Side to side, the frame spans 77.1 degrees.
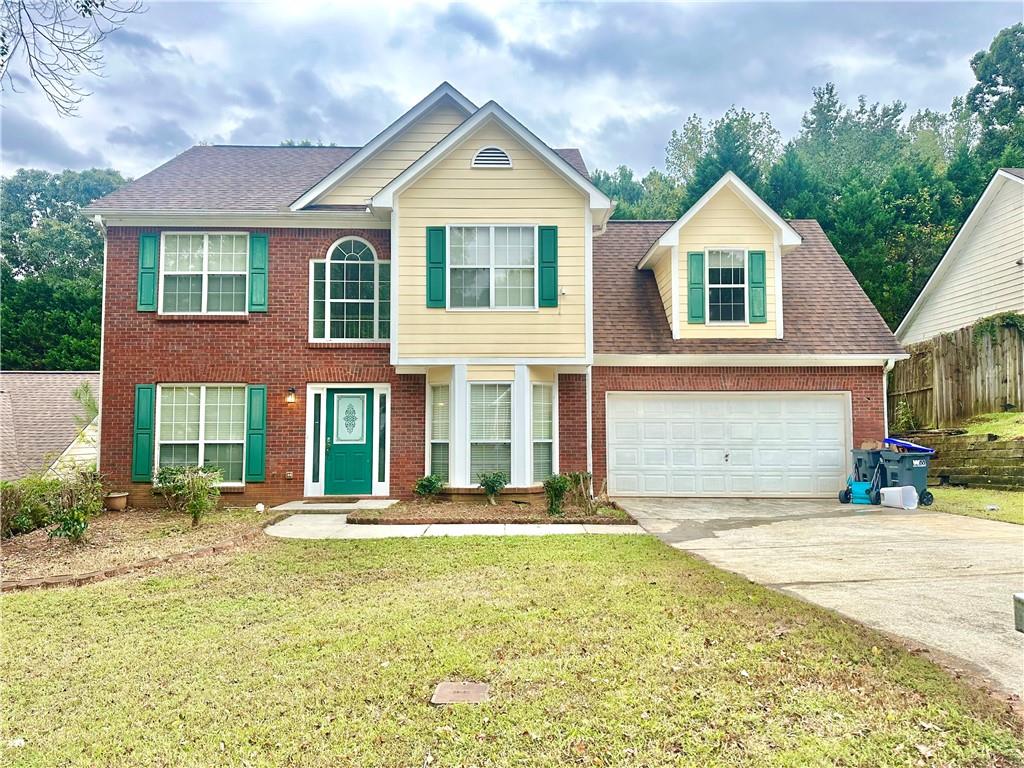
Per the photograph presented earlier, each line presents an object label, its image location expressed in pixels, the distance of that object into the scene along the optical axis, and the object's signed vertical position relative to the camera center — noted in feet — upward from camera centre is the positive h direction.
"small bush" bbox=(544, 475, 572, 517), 34.71 -3.91
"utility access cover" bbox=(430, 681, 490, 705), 11.82 -5.16
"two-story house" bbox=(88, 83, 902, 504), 39.60 +5.37
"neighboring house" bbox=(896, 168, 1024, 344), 54.49 +13.76
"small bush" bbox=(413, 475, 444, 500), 38.52 -4.07
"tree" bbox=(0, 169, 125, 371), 90.79 +26.13
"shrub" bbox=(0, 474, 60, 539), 28.96 -3.93
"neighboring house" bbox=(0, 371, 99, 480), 48.08 -0.32
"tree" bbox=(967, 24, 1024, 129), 103.19 +55.64
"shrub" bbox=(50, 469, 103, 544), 26.63 -3.92
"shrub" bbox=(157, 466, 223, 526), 31.73 -3.73
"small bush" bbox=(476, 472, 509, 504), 37.24 -3.75
